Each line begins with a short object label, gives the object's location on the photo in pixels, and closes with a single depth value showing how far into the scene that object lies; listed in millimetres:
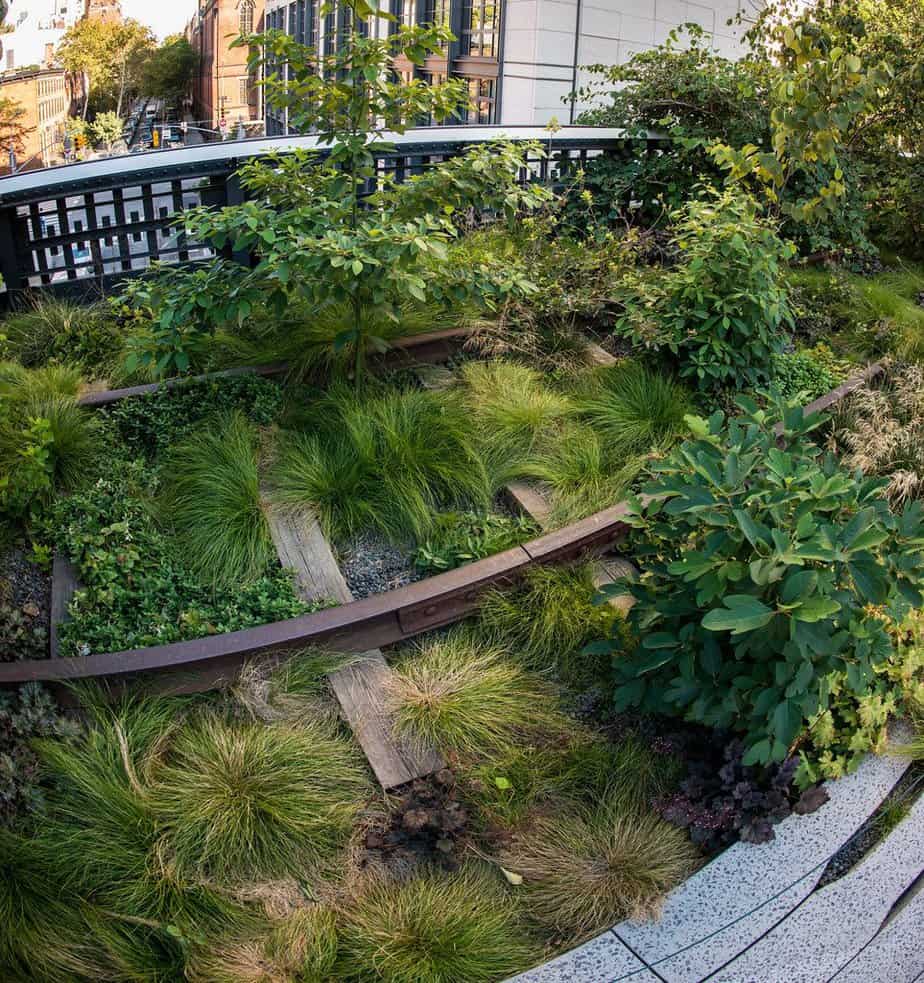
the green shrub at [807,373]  6145
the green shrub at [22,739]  3268
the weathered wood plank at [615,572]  4395
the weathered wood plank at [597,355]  6133
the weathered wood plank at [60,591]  3987
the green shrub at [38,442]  4355
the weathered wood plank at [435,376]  5715
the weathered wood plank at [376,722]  3549
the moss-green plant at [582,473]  4762
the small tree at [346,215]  4566
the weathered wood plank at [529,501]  4766
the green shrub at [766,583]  2990
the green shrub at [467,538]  4457
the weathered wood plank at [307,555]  4285
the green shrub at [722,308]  5633
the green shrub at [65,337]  5766
